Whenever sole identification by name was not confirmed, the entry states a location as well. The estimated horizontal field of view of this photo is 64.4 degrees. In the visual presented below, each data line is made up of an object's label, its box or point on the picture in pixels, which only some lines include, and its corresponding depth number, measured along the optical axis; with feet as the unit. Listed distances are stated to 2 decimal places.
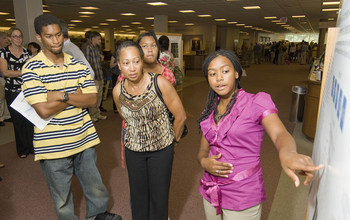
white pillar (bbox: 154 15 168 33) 47.11
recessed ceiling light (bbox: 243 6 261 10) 37.84
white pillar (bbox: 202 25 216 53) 69.11
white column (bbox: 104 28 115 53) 77.09
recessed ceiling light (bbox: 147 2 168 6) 34.26
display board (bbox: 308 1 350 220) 1.26
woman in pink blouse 4.21
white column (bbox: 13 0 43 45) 23.54
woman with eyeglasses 11.62
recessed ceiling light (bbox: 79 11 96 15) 43.96
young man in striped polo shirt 6.05
